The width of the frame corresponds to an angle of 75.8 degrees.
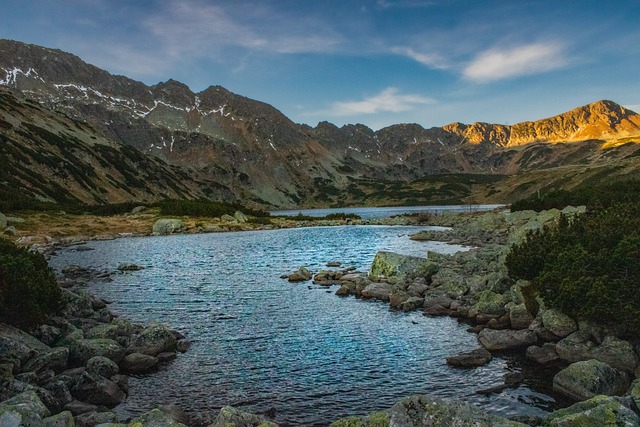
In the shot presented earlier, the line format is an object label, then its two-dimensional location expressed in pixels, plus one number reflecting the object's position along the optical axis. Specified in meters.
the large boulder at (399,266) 35.66
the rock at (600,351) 16.22
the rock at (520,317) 22.55
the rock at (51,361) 15.54
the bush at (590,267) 17.75
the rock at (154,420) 11.05
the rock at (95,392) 15.09
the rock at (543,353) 18.30
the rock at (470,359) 18.64
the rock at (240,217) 116.63
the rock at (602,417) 9.89
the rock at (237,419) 11.50
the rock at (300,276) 39.84
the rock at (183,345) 21.10
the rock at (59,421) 10.67
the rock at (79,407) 13.80
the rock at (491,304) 25.28
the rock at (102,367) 16.92
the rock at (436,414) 9.64
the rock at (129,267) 46.13
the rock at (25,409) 10.30
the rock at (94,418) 12.44
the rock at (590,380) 14.56
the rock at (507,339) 20.27
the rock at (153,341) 20.08
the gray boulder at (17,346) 15.38
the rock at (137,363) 18.53
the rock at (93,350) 18.05
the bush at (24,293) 17.95
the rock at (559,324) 19.42
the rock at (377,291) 31.86
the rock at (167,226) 92.31
